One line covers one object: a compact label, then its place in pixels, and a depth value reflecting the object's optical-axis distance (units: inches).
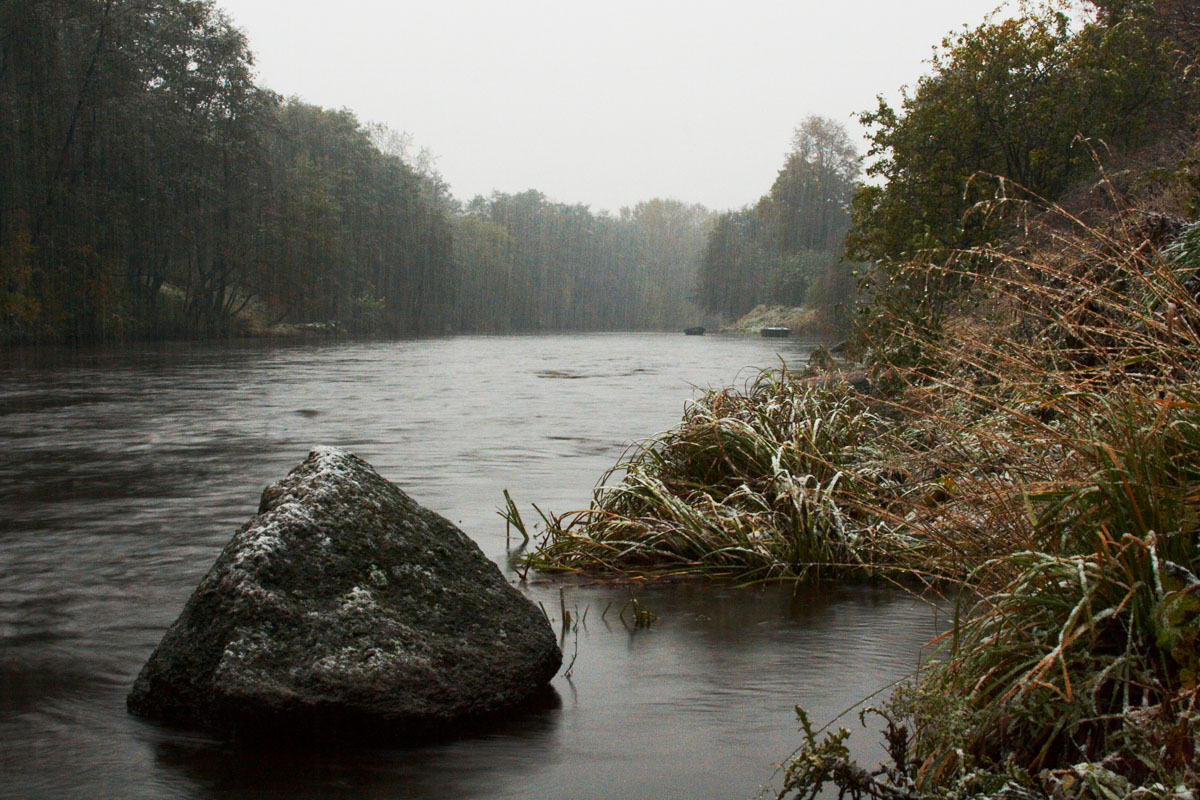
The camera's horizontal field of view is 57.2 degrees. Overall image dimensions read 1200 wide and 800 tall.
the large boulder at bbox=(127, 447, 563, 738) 140.3
